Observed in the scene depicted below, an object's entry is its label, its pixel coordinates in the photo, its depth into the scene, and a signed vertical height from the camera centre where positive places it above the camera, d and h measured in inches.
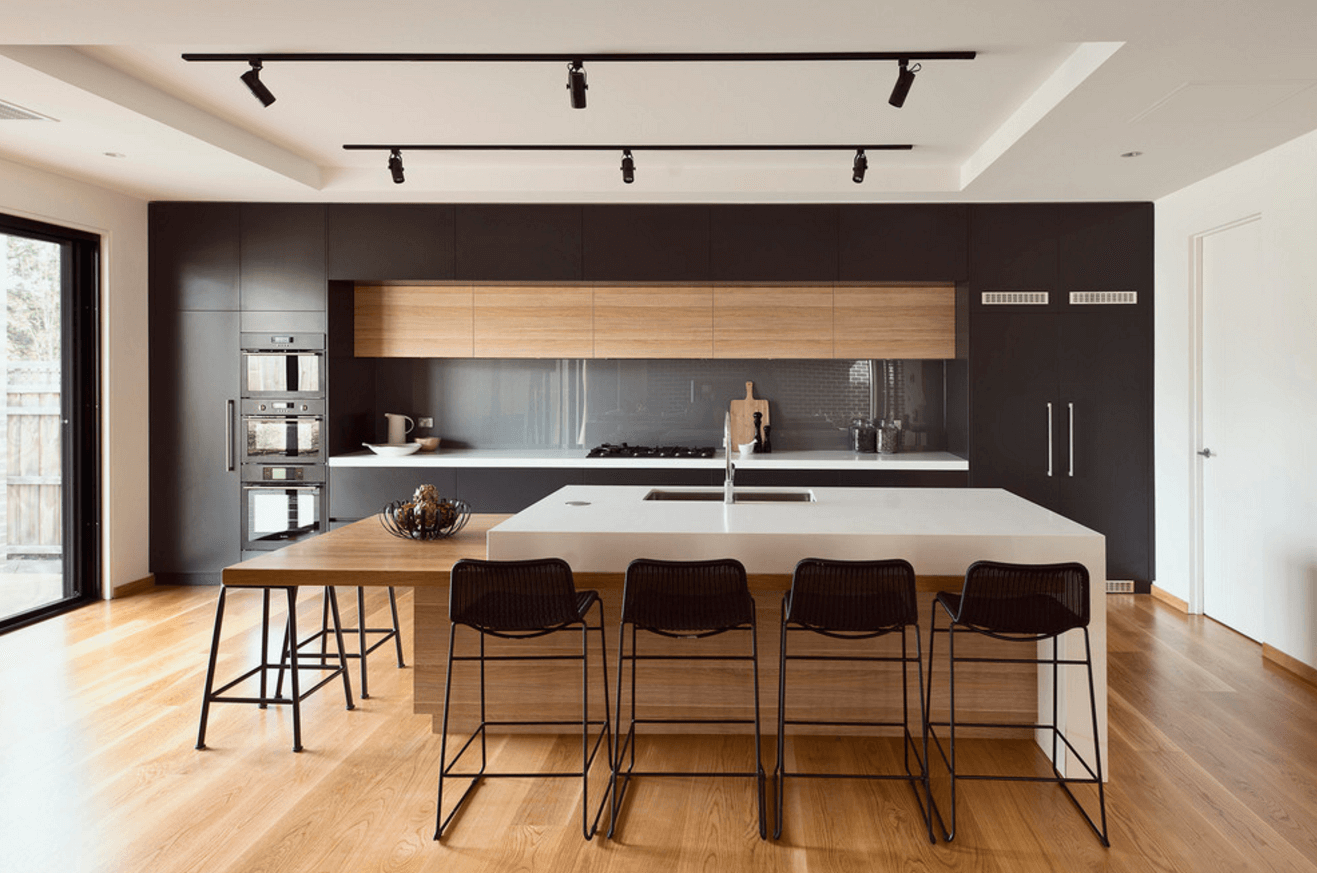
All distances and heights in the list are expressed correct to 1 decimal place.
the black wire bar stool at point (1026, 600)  102.0 -21.8
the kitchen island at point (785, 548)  116.2 -17.5
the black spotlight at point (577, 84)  126.9 +51.4
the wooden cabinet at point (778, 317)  234.4 +29.4
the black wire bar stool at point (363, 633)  146.5 -39.1
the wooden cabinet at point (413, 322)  238.7 +29.3
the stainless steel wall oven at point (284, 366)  227.1 +16.2
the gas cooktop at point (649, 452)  234.5 -8.1
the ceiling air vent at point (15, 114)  148.5 +56.3
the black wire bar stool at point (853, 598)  104.6 -21.9
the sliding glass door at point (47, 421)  192.4 +1.5
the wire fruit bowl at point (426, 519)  136.6 -15.3
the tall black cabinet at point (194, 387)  226.2 +10.7
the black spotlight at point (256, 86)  132.9 +54.1
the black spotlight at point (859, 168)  183.9 +56.1
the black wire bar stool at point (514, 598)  104.8 -21.7
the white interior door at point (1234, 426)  177.2 -1.4
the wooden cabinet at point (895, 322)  232.5 +27.5
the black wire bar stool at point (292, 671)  126.0 -40.1
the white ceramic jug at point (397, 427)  247.8 -0.6
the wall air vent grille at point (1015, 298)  220.7 +32.2
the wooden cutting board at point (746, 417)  248.5 +1.7
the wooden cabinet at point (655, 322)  234.8 +28.4
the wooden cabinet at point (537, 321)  237.0 +28.9
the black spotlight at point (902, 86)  127.7 +51.4
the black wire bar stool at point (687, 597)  105.7 -22.0
